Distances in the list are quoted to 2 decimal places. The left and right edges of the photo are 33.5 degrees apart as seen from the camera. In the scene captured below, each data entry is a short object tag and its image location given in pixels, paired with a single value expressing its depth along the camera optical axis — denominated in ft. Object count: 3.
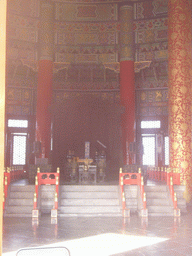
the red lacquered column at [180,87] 26.66
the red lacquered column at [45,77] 34.68
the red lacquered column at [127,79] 35.47
